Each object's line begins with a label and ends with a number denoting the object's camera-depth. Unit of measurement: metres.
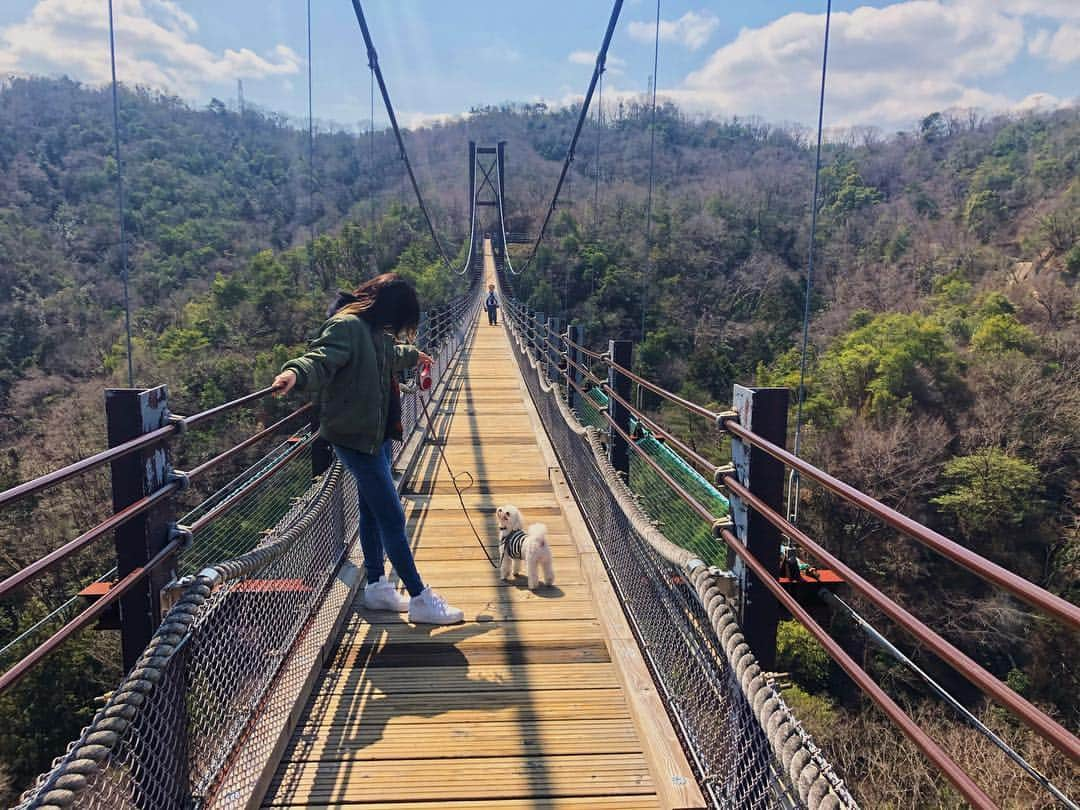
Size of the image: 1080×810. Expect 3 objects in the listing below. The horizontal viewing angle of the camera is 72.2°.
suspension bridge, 1.17
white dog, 2.93
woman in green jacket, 2.10
